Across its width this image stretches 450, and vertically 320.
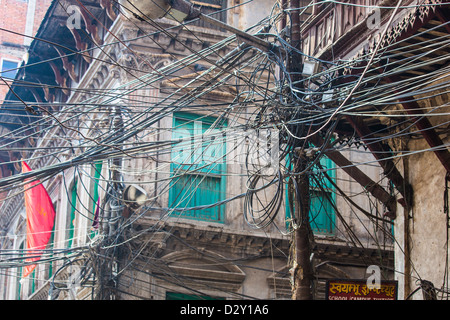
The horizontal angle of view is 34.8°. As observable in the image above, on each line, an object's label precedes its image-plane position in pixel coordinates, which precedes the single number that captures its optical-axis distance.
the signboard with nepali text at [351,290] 9.14
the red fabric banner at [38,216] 16.17
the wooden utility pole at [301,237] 8.95
